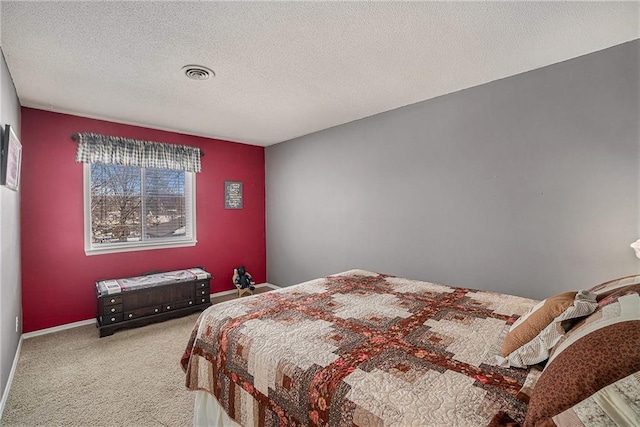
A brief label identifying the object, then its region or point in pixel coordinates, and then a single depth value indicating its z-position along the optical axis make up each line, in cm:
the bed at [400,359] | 98
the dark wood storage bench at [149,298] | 336
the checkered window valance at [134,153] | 361
